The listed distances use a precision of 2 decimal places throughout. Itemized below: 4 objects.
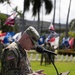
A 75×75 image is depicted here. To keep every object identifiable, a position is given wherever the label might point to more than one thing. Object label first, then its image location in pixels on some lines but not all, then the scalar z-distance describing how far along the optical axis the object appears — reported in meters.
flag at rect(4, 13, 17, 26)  35.49
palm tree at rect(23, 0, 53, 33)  62.50
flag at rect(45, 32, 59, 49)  39.78
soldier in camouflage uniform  5.11
